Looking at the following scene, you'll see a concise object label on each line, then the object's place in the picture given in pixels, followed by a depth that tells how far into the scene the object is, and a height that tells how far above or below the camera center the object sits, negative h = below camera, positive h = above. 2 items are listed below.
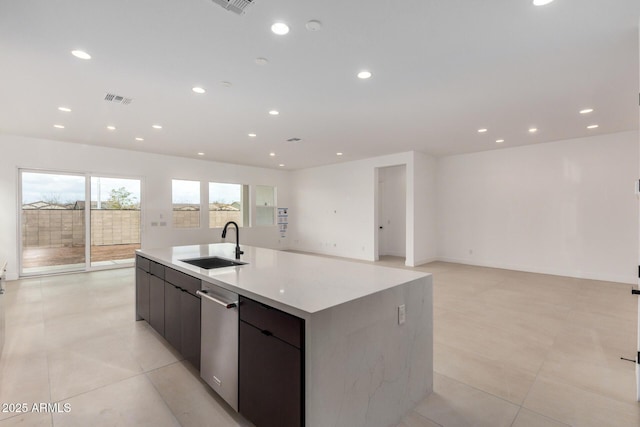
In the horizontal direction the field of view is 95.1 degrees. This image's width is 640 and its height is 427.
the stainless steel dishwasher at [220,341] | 1.83 -0.86
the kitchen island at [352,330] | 1.37 -0.64
